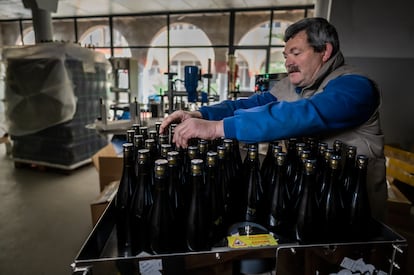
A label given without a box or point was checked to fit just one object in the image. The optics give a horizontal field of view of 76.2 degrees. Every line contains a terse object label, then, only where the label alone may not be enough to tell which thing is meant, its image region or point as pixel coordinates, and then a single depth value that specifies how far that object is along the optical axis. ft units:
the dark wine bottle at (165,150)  2.44
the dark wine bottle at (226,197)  2.65
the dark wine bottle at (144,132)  3.04
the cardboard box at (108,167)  7.23
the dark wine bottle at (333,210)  2.39
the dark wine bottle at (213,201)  2.26
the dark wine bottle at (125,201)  2.30
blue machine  8.70
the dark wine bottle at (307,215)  2.36
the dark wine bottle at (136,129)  3.11
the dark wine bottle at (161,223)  2.21
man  2.35
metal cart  1.80
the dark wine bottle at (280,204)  2.47
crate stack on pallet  11.02
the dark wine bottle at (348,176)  2.49
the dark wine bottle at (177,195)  2.22
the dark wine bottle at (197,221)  2.21
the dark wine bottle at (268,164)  2.97
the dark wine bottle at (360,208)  2.41
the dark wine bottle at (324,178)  2.42
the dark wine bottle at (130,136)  2.98
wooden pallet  11.66
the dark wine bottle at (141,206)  2.30
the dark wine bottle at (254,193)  2.65
